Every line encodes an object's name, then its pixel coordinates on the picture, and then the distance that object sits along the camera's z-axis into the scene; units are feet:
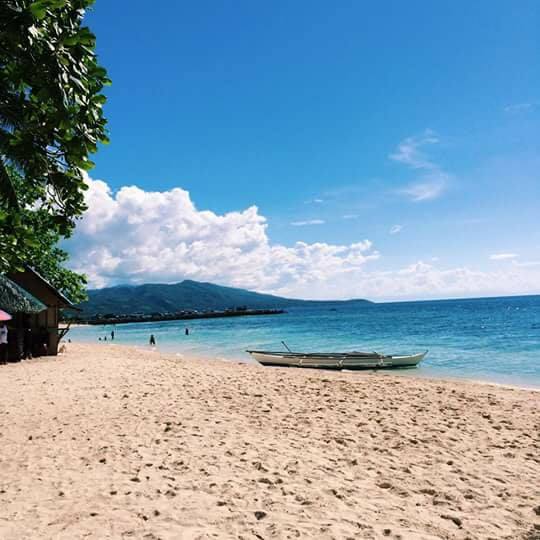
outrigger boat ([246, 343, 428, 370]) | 72.69
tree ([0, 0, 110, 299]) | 10.11
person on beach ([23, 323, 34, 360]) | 61.93
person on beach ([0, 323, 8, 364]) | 53.52
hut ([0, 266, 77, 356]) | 63.87
